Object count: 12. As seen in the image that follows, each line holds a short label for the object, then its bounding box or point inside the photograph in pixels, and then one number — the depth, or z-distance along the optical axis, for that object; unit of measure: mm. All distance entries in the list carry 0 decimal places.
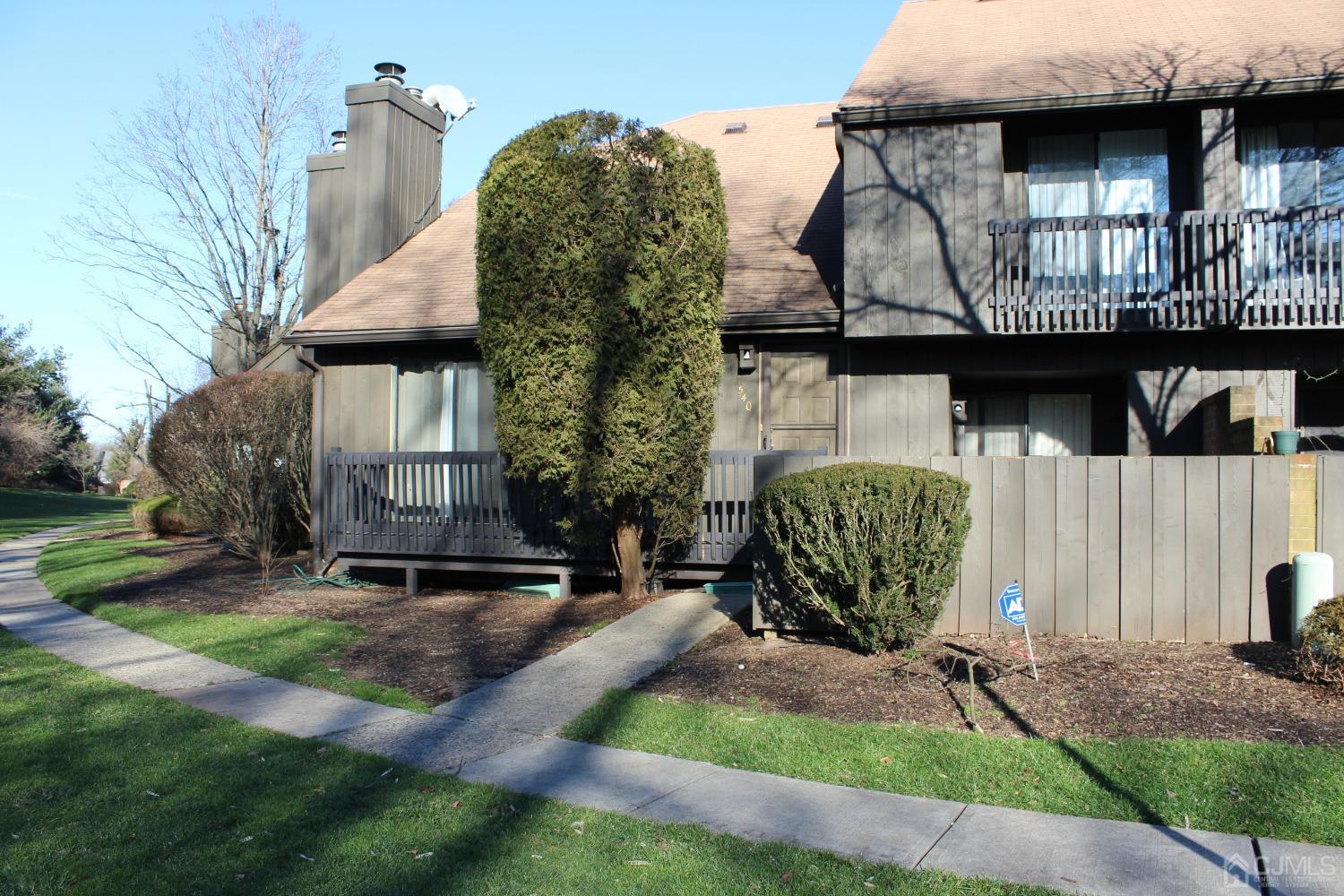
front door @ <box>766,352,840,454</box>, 12008
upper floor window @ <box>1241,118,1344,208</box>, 11578
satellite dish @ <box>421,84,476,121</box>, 16953
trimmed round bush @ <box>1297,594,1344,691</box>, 5828
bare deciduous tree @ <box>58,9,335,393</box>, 21906
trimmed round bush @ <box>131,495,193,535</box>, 19203
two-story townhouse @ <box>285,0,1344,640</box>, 10766
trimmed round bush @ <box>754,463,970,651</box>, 6836
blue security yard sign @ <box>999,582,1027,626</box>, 6105
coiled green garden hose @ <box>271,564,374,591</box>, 12016
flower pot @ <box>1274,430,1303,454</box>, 8469
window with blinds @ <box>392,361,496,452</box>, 13391
